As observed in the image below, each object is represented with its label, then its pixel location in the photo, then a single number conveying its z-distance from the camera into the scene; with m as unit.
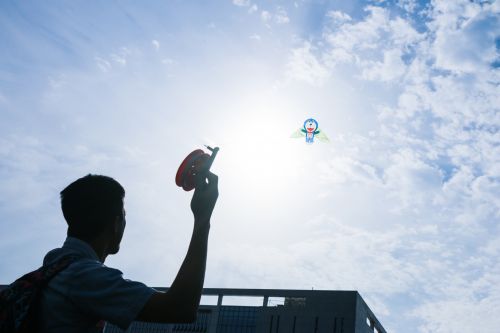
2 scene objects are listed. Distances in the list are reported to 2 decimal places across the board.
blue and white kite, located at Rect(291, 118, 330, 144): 16.07
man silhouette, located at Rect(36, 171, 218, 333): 1.95
